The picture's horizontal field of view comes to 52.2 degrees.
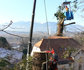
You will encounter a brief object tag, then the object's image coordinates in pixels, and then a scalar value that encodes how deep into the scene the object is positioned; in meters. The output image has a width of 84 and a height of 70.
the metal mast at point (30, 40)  2.83
